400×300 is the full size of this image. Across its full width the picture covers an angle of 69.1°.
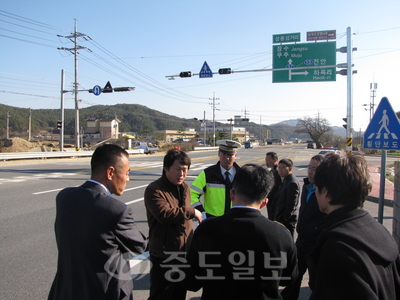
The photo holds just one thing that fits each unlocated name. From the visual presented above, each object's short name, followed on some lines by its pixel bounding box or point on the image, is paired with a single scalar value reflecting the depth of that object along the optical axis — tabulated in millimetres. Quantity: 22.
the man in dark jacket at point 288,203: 4062
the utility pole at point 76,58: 30953
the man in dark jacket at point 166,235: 2715
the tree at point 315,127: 85194
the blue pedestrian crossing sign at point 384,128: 4797
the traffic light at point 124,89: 23359
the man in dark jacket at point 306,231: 3178
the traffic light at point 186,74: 17000
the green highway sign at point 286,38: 16469
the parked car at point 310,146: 71212
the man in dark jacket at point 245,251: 1768
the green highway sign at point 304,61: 16062
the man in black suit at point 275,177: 4895
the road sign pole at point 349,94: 13977
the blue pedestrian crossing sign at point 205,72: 17206
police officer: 3549
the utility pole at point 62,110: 29328
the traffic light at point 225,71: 16273
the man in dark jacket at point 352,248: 1399
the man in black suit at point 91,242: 1922
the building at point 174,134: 114412
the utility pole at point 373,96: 46650
